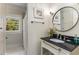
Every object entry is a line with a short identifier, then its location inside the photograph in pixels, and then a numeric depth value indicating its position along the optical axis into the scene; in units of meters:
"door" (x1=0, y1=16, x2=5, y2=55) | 1.68
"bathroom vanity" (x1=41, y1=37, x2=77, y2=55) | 1.51
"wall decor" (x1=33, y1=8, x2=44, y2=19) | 1.72
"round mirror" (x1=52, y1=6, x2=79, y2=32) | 1.71
